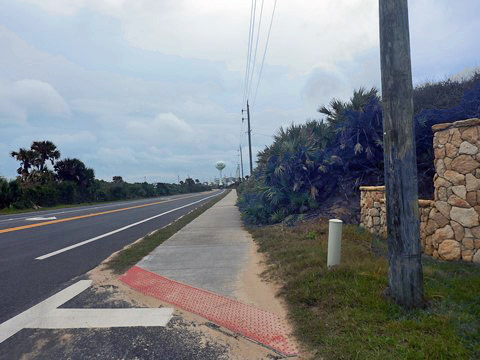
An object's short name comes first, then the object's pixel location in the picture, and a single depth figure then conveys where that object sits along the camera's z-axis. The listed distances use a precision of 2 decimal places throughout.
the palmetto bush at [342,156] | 7.93
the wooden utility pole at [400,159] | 3.59
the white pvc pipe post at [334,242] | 4.68
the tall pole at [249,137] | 32.97
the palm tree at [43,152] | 33.56
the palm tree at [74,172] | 35.44
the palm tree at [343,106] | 10.35
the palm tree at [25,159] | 32.09
